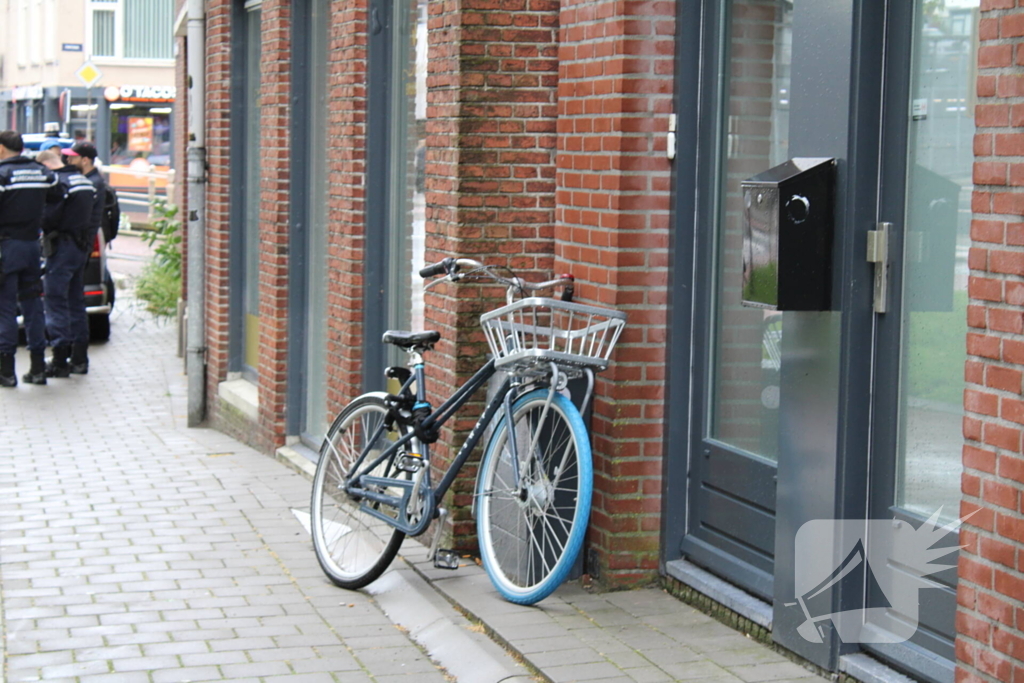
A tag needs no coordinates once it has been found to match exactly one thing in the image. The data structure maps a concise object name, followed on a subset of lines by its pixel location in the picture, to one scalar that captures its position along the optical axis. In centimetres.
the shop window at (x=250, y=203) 1074
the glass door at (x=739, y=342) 532
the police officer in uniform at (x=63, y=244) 1308
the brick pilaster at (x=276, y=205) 945
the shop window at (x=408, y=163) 750
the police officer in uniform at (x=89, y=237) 1352
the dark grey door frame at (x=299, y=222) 942
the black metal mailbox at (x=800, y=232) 454
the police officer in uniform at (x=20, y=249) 1222
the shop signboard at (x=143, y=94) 4403
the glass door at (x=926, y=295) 428
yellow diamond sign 2488
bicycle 541
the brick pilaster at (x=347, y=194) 810
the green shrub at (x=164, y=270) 1642
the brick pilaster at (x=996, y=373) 378
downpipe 1123
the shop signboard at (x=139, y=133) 4434
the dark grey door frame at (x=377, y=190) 801
